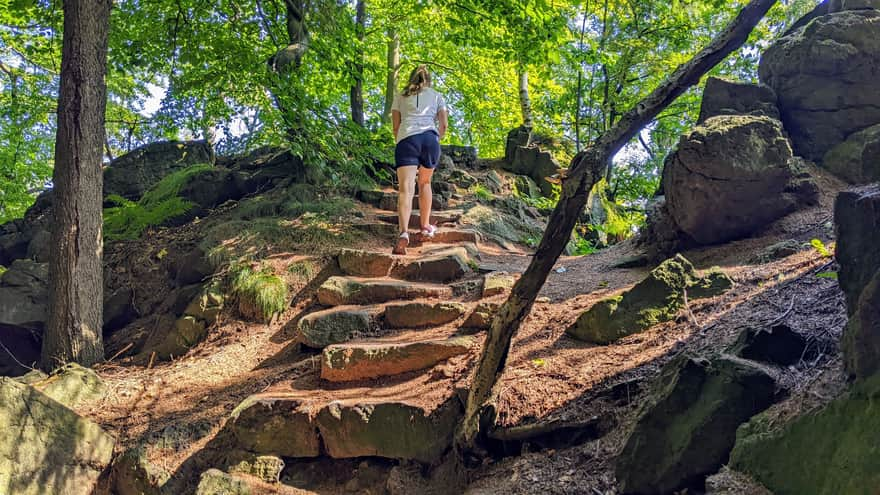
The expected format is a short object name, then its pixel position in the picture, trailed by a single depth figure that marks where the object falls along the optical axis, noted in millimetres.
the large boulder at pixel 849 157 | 6395
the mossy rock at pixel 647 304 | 4336
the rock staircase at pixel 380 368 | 4125
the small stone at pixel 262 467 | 4207
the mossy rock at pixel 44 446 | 4051
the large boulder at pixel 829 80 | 6609
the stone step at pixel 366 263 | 6773
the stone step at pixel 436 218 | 8828
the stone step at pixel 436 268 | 6523
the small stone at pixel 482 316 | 5121
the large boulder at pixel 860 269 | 2090
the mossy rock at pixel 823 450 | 1866
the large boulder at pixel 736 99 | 6945
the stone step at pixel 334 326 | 5484
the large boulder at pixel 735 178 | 5754
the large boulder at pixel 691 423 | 2605
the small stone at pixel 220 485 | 3912
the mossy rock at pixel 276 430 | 4328
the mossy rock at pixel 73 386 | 5191
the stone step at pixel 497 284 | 5705
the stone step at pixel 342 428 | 4043
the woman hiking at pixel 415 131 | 6754
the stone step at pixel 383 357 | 4762
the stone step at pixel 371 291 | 6047
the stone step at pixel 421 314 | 5465
